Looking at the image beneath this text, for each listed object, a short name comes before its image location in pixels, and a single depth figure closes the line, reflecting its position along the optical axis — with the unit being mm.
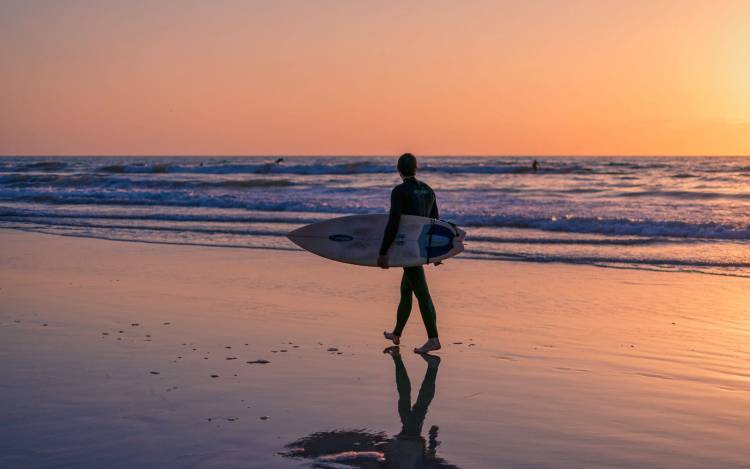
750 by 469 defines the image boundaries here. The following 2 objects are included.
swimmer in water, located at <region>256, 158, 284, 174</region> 60416
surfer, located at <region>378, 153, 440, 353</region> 6906
